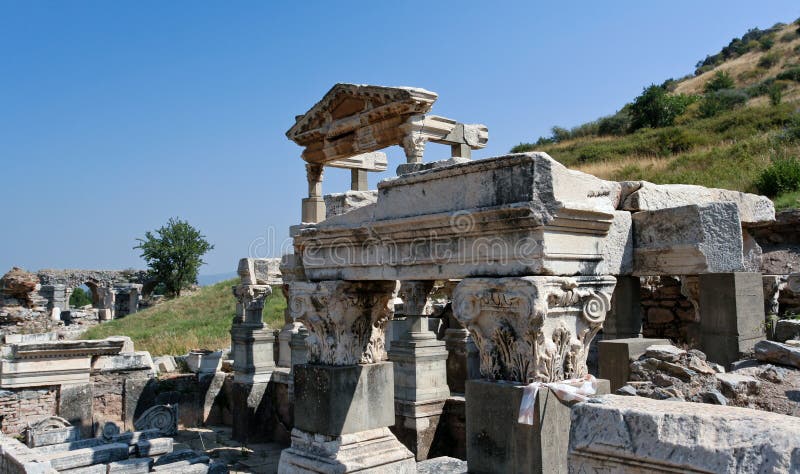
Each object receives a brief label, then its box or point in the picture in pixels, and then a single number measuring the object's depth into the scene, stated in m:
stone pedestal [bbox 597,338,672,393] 5.81
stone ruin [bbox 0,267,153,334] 23.28
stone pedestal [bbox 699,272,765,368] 6.13
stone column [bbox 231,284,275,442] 10.77
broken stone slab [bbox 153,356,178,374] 13.53
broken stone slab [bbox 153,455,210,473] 6.44
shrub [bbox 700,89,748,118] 30.83
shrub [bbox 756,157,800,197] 14.33
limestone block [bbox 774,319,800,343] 6.65
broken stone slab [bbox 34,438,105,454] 7.20
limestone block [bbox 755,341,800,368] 5.14
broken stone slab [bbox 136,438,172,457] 7.21
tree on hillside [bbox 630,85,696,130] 32.94
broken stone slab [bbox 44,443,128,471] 6.52
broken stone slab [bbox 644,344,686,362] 5.36
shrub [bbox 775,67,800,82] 32.14
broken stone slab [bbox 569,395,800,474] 2.15
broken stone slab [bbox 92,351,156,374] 10.62
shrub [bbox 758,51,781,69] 38.19
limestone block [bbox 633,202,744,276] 4.26
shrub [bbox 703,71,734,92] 37.13
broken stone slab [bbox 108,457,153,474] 6.38
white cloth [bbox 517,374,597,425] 3.48
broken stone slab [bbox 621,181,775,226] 4.68
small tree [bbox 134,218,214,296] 36.66
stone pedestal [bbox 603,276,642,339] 7.57
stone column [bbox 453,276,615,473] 3.53
